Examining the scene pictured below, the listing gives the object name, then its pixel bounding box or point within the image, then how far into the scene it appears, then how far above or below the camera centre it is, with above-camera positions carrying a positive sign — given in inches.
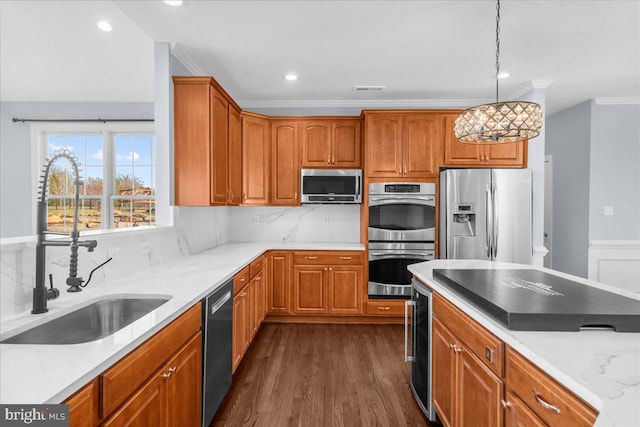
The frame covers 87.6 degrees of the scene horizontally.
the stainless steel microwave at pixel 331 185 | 156.9 +11.7
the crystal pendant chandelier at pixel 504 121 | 69.4 +19.1
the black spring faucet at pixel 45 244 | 54.5 -5.9
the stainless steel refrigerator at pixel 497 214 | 140.3 -1.5
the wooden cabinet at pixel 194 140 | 108.9 +22.8
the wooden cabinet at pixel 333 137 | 160.7 +35.0
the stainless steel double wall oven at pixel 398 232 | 147.5 -9.8
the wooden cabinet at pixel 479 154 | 149.0 +25.3
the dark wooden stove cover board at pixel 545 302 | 45.2 -14.2
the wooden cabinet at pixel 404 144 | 149.4 +29.7
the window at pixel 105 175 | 181.9 +18.6
